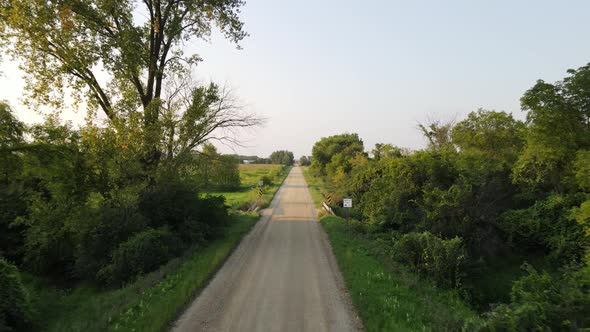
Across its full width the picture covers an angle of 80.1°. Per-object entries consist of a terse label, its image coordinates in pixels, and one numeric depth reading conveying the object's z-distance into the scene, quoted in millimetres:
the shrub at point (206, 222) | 18109
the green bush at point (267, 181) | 59812
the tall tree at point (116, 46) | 16500
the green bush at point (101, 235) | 14703
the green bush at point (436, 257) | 14328
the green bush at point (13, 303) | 9977
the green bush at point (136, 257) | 13703
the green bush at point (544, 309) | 7738
